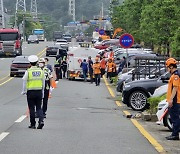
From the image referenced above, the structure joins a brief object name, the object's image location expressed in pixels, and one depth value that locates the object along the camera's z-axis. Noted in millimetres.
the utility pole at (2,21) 127638
